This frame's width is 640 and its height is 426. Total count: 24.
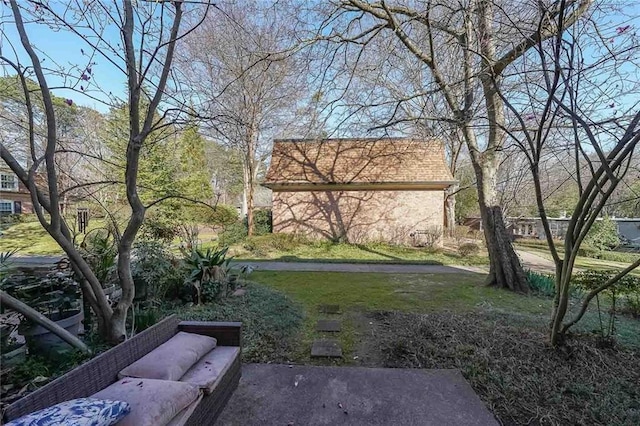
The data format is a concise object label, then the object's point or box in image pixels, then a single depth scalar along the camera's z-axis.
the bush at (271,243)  12.03
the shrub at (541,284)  6.63
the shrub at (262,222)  15.43
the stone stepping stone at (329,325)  4.52
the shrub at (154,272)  4.66
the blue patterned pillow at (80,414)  1.28
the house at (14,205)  20.68
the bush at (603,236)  14.74
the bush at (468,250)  11.48
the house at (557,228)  16.31
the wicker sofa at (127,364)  1.46
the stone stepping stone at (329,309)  5.31
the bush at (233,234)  13.73
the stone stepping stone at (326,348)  3.70
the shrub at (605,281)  3.49
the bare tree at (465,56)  5.11
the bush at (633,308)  5.24
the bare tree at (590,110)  2.93
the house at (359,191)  13.65
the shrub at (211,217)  15.84
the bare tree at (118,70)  2.54
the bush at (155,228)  5.96
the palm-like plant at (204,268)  5.20
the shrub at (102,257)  4.14
